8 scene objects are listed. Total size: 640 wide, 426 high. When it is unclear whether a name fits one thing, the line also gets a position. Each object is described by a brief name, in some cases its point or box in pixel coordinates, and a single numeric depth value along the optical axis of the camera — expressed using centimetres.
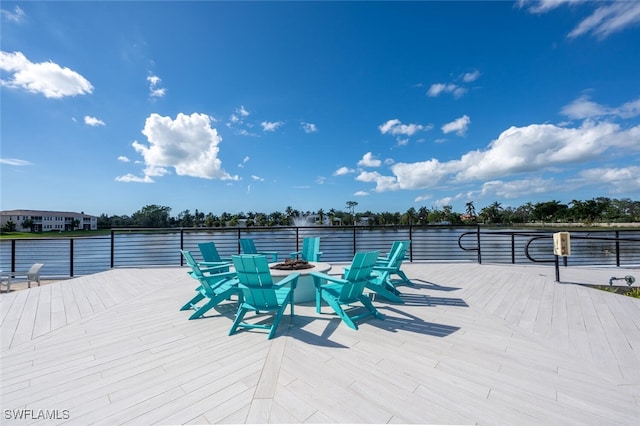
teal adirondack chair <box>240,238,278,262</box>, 536
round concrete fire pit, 373
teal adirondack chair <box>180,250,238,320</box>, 315
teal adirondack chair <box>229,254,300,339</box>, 273
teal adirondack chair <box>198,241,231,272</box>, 466
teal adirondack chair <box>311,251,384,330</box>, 302
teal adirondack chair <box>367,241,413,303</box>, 364
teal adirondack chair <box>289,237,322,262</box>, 553
